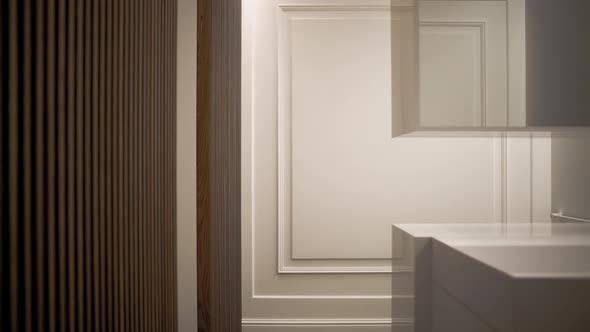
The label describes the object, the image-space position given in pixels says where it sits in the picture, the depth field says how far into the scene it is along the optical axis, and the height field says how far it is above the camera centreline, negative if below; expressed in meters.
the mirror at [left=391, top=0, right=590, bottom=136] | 1.05 +0.26
